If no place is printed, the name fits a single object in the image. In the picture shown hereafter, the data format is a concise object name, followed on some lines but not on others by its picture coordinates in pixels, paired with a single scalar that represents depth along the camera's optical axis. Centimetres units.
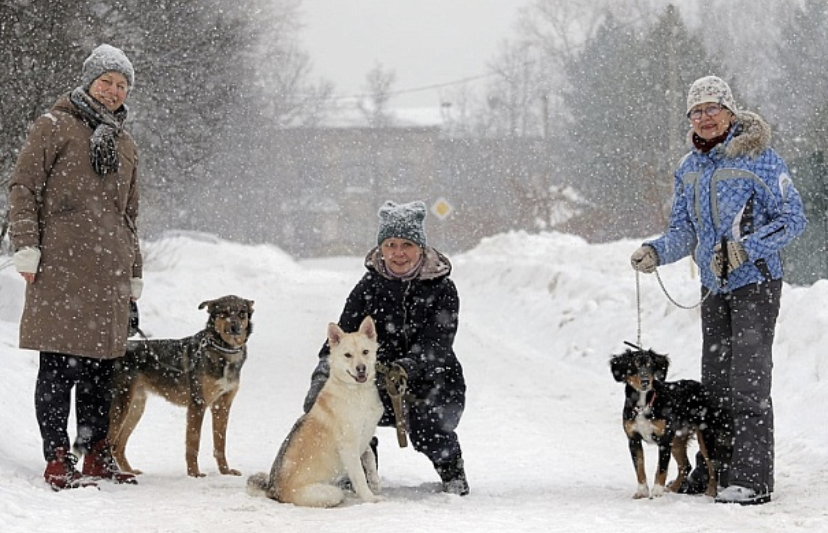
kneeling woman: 1077
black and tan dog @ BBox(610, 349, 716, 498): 1017
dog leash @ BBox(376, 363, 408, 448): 1023
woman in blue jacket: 968
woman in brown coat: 980
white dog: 946
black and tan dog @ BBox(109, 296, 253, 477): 1150
